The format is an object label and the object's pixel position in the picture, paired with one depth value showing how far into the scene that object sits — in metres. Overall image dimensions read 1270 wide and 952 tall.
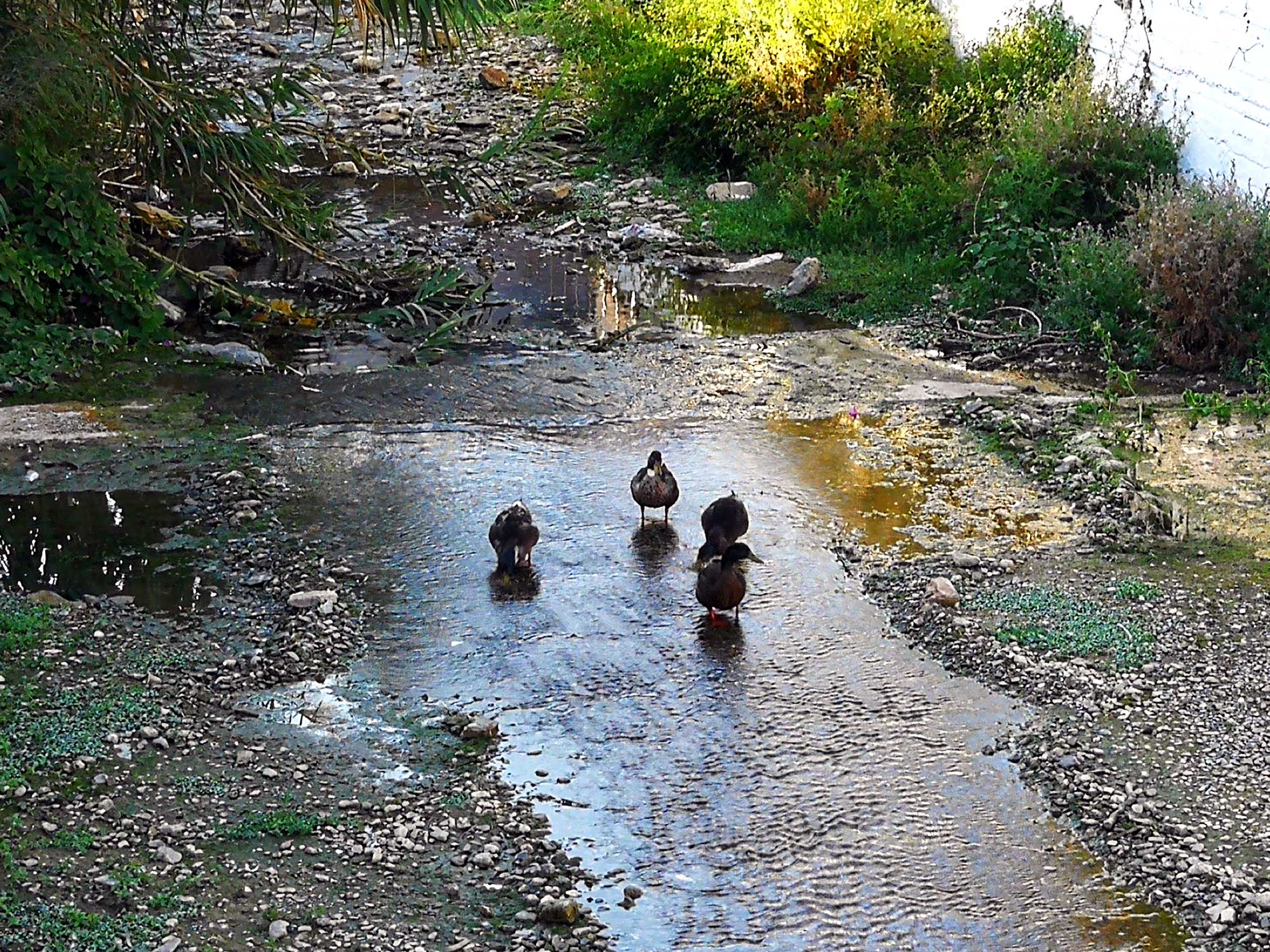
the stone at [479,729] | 6.08
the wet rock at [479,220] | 15.05
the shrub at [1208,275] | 10.17
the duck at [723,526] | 7.65
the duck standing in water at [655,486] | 8.05
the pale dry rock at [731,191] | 15.19
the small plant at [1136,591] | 7.20
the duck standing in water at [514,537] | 7.54
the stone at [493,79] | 19.97
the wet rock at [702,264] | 13.55
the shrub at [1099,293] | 10.85
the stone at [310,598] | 7.09
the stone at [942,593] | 7.17
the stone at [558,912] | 4.93
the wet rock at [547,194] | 15.84
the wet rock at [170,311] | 11.42
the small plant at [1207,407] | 9.40
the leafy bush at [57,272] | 10.23
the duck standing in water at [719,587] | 7.07
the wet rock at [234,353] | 10.72
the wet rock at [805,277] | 12.66
